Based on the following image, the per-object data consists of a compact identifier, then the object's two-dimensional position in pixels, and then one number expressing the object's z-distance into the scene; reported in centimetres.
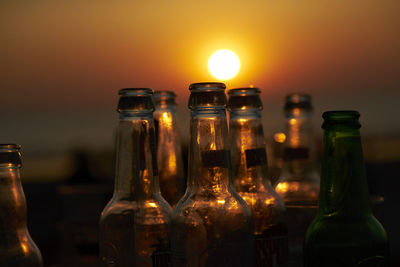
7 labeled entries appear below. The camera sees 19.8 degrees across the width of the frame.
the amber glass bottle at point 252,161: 93
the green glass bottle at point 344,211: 84
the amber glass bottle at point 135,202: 87
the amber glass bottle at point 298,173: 94
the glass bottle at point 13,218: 89
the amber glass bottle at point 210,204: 85
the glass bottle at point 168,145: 101
